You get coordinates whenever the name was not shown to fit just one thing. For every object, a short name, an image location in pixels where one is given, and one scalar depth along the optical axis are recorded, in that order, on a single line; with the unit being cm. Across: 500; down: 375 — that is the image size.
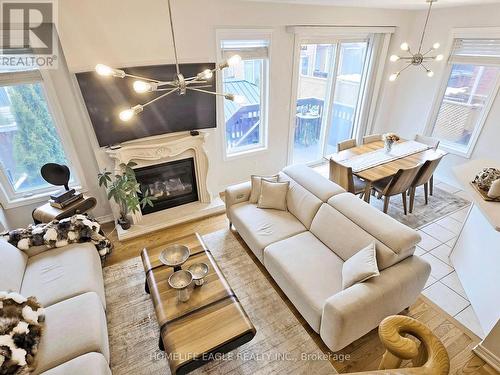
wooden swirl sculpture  68
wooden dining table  348
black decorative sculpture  302
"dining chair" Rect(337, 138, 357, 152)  425
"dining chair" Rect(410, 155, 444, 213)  357
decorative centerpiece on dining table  404
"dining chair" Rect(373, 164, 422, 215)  341
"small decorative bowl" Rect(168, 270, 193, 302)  209
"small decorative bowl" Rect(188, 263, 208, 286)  221
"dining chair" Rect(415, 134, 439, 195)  420
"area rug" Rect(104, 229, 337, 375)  211
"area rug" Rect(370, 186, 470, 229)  382
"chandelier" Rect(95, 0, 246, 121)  161
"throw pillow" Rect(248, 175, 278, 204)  336
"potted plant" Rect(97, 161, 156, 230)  316
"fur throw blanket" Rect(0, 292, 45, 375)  165
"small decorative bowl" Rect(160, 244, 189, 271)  228
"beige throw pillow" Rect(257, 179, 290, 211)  323
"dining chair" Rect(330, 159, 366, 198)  351
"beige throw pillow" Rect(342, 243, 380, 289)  207
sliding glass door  450
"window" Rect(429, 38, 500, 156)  398
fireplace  368
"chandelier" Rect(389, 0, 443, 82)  342
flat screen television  288
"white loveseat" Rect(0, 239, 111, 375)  178
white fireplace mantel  329
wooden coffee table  180
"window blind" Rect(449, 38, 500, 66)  389
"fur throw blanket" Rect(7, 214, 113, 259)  255
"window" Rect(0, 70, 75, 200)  288
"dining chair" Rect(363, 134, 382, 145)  448
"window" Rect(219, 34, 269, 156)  376
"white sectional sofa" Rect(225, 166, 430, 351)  201
